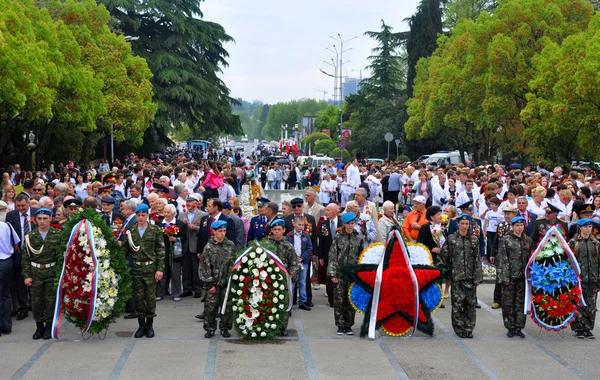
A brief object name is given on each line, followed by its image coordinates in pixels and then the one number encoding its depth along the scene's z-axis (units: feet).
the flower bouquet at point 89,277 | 33.19
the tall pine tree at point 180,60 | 179.52
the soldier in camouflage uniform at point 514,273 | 34.86
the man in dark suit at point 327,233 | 41.50
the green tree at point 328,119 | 347.01
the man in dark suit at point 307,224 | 40.06
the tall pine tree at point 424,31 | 206.28
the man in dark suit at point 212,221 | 41.81
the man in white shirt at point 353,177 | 78.69
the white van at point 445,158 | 163.32
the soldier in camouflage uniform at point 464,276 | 34.73
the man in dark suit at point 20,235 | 38.63
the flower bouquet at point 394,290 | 34.47
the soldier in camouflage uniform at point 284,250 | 35.27
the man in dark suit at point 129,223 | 38.08
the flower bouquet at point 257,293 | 33.73
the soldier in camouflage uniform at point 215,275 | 34.22
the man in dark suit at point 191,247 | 43.25
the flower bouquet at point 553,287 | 34.71
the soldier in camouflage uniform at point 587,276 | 35.22
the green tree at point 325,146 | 254.88
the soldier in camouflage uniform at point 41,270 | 34.01
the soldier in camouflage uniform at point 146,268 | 34.15
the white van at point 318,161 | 137.80
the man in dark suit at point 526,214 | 43.04
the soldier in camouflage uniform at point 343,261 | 35.27
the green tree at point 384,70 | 233.96
